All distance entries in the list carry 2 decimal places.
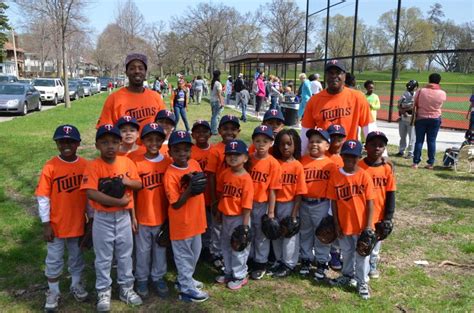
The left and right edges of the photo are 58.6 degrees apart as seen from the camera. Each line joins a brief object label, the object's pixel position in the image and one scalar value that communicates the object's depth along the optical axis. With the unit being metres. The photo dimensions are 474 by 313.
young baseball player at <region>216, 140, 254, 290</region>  3.51
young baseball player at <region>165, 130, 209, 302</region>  3.33
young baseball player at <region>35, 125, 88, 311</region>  3.22
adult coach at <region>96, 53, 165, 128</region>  3.79
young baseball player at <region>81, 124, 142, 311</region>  3.13
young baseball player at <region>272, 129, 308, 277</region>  3.70
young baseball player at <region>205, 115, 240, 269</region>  3.87
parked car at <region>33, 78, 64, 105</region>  23.39
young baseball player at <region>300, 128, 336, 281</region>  3.78
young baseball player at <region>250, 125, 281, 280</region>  3.64
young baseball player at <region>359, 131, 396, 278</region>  3.64
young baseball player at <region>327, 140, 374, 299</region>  3.50
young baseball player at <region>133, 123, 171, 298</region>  3.41
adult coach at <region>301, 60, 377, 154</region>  4.00
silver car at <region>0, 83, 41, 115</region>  17.25
